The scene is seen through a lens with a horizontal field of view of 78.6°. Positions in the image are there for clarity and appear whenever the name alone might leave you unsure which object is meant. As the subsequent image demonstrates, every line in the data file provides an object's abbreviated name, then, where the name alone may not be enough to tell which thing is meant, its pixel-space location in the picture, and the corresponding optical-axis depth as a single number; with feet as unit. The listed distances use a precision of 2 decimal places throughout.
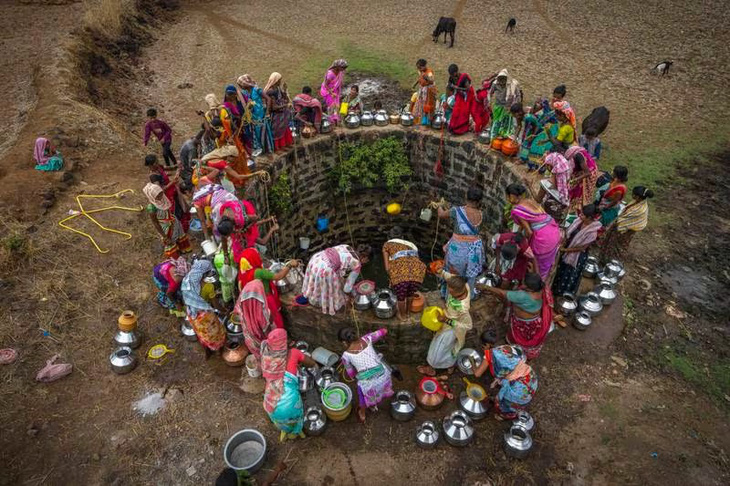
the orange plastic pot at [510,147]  23.62
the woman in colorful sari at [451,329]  15.71
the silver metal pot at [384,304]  16.46
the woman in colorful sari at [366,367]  15.35
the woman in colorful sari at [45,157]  27.09
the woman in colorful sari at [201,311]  17.10
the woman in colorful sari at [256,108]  23.04
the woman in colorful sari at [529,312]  15.70
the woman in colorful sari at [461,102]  24.78
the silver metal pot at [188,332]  18.51
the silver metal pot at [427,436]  15.26
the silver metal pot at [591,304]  19.98
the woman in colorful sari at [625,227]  21.34
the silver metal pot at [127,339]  18.13
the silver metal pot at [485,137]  25.30
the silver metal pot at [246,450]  14.44
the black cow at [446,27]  48.29
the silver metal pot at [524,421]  15.30
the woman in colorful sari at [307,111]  25.72
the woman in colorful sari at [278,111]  23.63
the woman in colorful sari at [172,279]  18.61
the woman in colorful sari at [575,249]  18.42
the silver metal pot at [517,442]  14.84
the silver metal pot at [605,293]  20.76
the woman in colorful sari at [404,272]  16.47
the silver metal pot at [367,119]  27.17
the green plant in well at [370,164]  27.35
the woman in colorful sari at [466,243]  17.93
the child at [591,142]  22.41
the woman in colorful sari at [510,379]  15.17
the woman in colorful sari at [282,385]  14.61
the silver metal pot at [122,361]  17.37
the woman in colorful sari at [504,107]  24.18
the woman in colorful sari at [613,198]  20.35
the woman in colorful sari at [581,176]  20.36
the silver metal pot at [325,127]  26.73
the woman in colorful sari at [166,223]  20.48
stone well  25.05
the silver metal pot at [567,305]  19.80
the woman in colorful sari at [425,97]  27.04
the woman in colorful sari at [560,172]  19.56
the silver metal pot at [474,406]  16.01
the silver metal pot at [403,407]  15.96
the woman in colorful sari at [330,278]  15.79
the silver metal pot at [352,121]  27.02
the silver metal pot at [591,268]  22.20
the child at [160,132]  28.22
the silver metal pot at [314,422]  15.47
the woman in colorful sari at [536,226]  17.25
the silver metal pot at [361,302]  16.63
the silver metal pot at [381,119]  27.32
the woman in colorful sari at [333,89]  28.84
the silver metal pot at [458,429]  15.17
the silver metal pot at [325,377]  16.62
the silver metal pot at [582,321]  19.48
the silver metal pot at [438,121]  26.79
